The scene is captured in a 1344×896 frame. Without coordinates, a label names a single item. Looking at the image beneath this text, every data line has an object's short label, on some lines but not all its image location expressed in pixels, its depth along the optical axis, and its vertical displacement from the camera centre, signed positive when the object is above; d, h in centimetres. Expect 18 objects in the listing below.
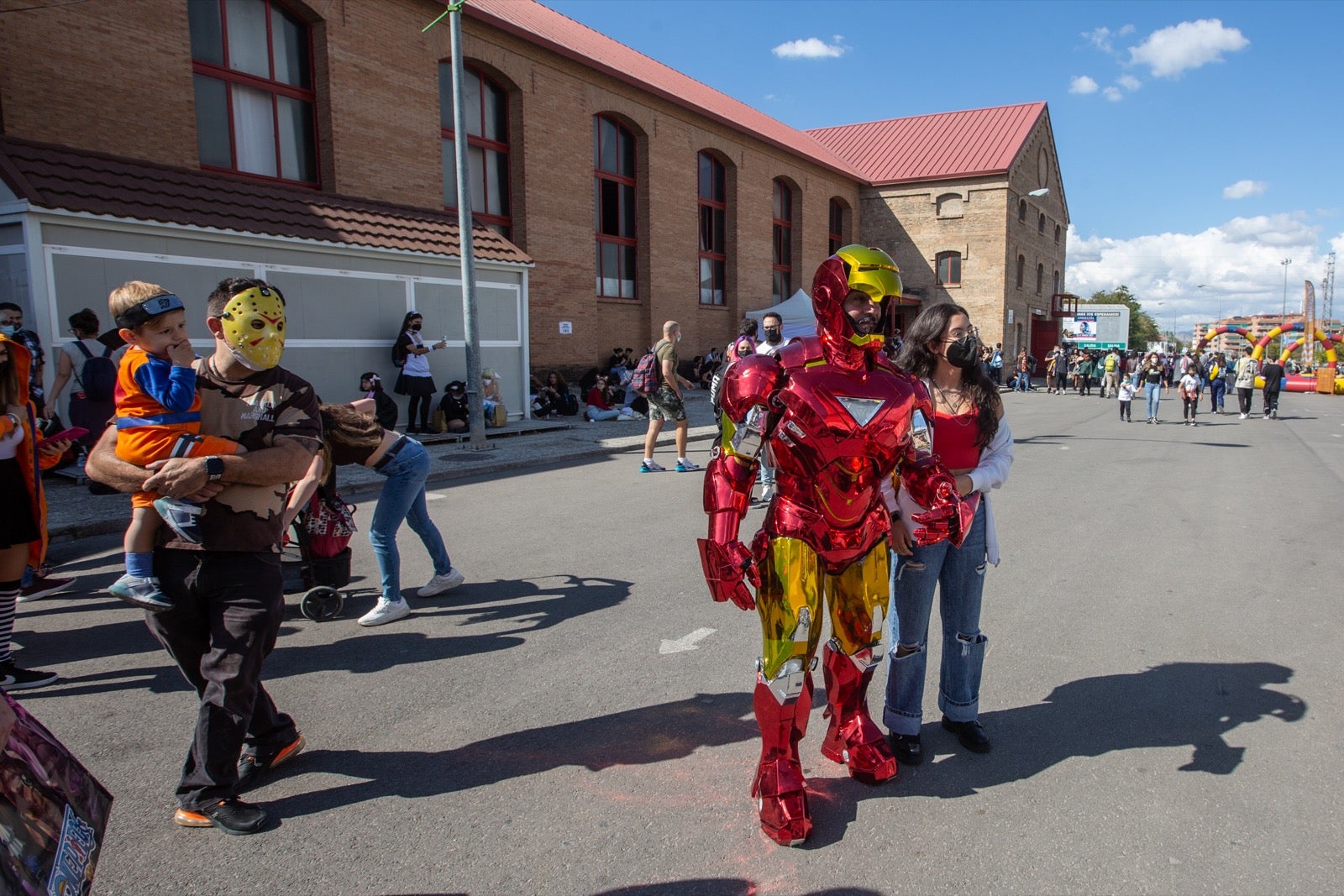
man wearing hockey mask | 264 -63
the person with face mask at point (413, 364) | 1257 -7
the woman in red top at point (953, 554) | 301 -73
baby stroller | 454 -105
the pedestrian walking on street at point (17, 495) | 352 -56
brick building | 1041 +352
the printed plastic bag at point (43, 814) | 138 -80
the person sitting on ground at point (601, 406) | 1628 -96
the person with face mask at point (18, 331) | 683 +26
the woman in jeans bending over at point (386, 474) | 440 -63
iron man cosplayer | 256 -39
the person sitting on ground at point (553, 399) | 1652 -80
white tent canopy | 2319 +124
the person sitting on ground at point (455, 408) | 1333 -78
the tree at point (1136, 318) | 7806 +416
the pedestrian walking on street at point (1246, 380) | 1881 -60
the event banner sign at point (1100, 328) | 3847 +124
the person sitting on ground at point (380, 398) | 1038 -51
